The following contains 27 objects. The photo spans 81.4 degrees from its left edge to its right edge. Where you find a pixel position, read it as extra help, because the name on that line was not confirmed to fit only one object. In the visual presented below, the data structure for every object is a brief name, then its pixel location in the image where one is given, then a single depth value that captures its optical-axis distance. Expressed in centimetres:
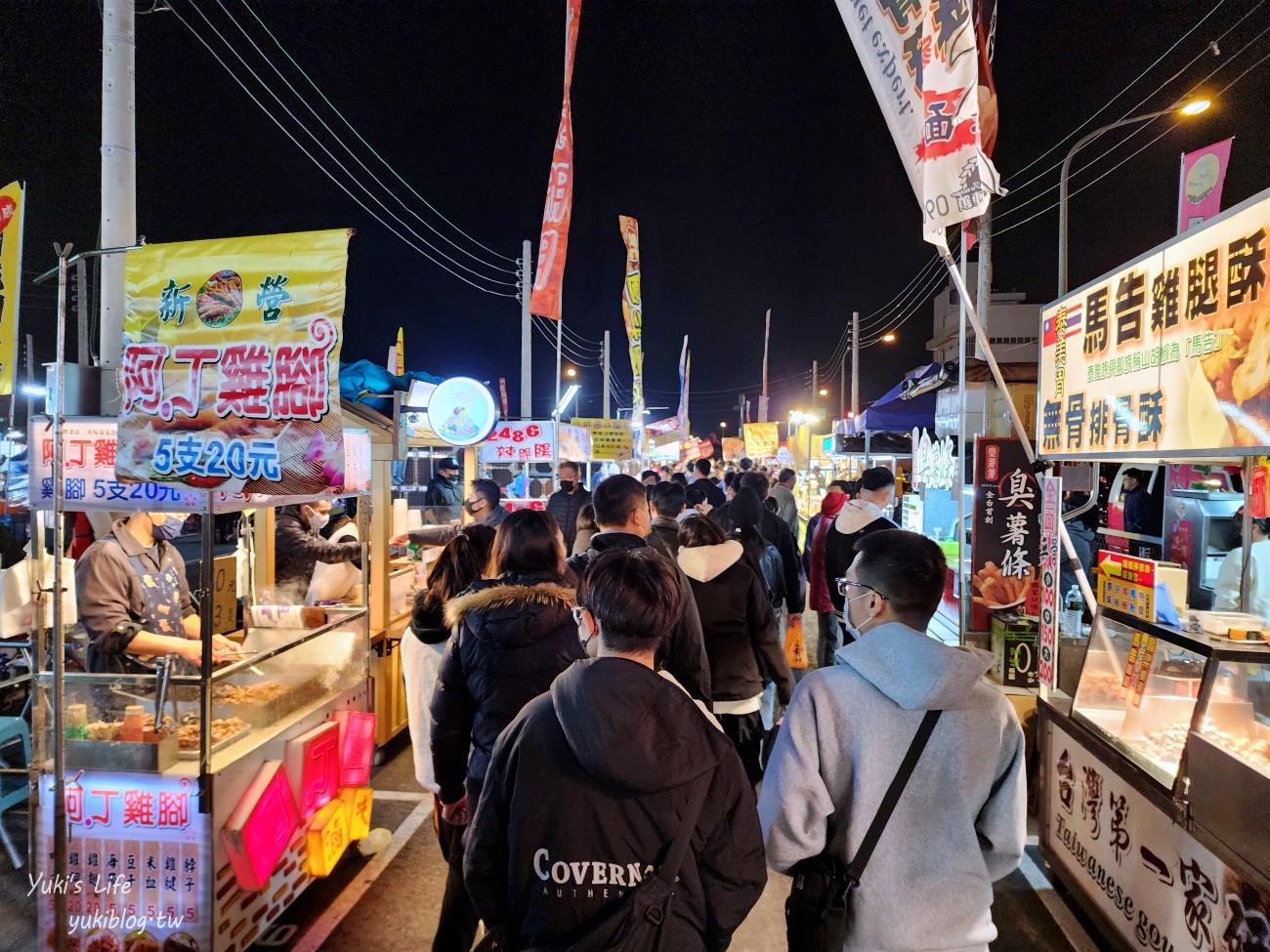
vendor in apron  423
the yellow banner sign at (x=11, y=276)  408
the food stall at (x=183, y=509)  335
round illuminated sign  873
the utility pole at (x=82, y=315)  1183
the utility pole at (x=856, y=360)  2881
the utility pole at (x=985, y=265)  1161
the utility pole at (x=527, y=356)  1776
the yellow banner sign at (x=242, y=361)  342
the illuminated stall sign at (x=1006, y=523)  573
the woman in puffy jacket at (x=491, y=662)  286
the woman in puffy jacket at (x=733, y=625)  430
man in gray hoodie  204
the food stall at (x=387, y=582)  604
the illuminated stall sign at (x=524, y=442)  1151
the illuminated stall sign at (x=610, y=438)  1481
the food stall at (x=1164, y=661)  285
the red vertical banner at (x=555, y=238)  1290
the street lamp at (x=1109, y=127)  622
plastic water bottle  542
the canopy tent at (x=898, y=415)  1341
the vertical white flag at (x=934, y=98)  451
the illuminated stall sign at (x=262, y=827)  343
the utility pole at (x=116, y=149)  559
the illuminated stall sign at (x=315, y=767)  396
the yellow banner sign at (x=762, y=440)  2212
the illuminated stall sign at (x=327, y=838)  403
